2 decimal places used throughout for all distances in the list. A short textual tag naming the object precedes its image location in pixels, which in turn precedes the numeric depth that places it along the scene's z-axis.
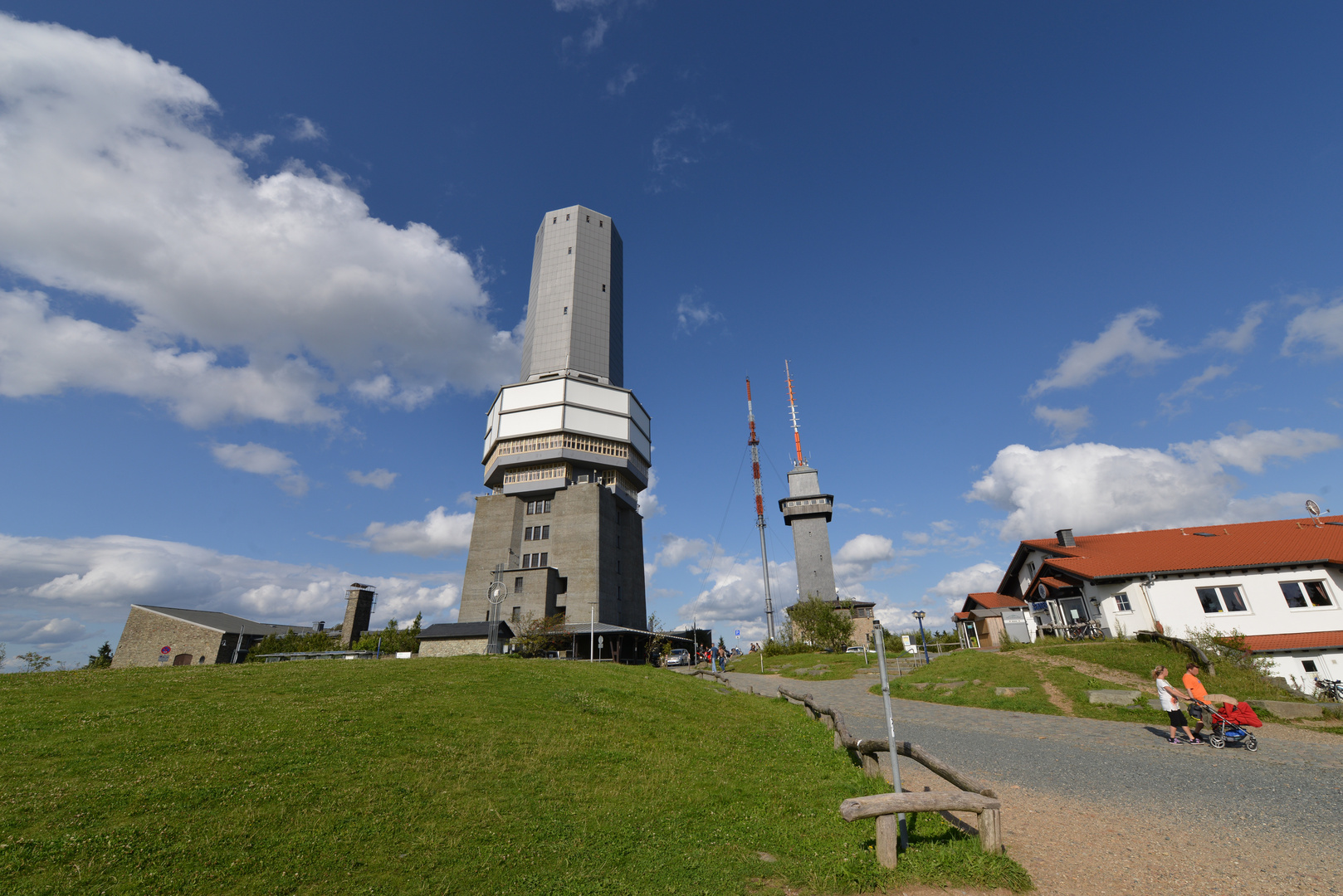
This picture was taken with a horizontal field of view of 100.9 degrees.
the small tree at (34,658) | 39.69
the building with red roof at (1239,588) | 26.86
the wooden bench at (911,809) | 6.97
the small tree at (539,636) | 41.72
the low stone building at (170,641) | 58.69
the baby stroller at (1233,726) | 14.12
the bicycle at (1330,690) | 21.83
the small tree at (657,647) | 59.44
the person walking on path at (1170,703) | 15.06
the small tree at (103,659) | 61.47
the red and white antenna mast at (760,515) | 79.19
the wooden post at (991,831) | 7.07
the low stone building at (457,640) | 49.28
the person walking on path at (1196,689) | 14.86
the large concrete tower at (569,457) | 63.56
